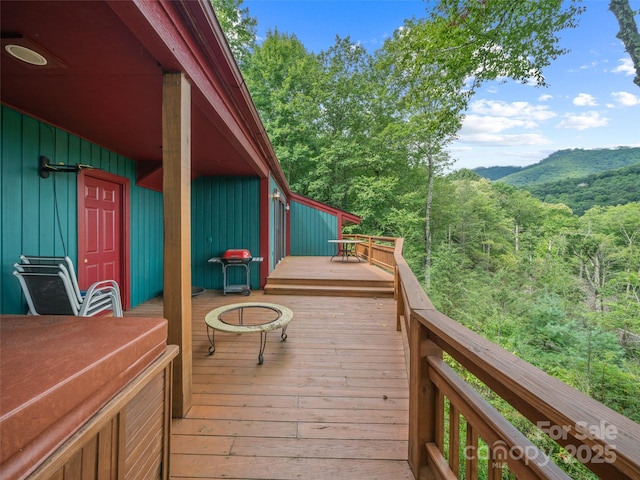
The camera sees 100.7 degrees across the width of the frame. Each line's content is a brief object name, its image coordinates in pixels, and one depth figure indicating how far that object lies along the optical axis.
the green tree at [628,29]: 6.36
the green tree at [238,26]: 10.85
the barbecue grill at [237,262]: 4.98
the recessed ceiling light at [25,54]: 1.61
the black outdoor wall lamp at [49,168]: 2.68
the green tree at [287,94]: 13.20
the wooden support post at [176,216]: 1.81
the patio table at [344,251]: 8.91
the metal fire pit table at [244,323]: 2.49
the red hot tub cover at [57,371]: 0.61
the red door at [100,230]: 3.28
